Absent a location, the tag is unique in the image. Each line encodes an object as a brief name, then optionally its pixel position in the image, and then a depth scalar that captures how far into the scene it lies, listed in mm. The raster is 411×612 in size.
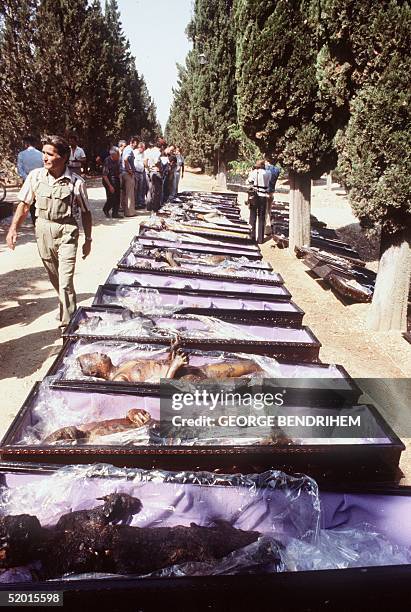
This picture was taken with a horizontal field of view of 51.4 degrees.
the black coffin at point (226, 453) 2535
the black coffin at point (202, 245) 7684
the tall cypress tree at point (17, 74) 17188
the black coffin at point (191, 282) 5848
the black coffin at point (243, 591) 1449
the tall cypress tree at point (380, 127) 4980
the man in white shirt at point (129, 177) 11930
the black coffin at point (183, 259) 6703
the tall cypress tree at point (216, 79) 22625
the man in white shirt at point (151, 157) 12883
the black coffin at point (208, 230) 8852
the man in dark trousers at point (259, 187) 10091
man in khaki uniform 4525
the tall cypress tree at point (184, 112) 27375
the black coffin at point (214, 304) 4703
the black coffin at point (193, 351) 3768
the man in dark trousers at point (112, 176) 11281
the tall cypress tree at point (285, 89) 7891
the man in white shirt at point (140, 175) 13438
